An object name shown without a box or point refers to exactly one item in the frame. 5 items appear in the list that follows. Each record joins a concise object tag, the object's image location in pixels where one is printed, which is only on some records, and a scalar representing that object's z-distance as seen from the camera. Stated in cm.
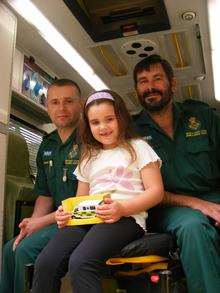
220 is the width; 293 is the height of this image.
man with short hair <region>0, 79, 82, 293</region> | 227
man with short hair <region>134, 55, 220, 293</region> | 167
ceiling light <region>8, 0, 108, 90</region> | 291
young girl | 157
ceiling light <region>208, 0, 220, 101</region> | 296
